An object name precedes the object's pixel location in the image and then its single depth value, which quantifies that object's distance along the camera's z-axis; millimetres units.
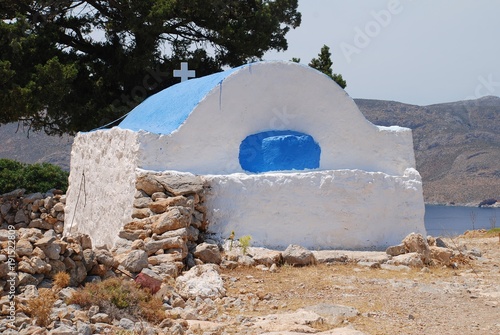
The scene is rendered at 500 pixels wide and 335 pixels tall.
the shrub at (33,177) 18078
